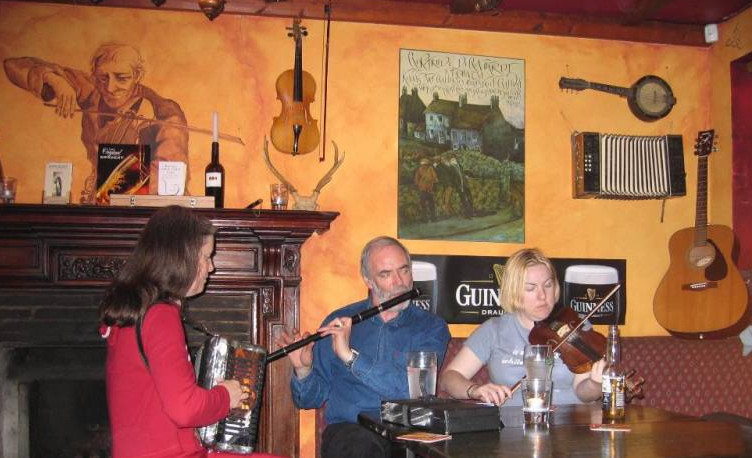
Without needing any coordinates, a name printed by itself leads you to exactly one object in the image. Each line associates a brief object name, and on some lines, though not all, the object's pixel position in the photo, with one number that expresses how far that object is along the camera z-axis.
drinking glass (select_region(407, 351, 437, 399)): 2.62
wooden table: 1.90
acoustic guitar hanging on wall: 4.09
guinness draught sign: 4.28
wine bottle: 3.98
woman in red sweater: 2.19
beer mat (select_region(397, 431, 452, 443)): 2.05
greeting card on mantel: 4.01
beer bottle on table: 2.46
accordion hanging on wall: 4.44
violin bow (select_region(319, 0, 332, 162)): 4.25
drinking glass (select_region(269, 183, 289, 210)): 4.00
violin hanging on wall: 4.07
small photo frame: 3.90
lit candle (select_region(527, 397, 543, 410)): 2.31
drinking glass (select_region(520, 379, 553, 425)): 2.30
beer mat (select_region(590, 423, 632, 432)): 2.25
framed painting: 4.32
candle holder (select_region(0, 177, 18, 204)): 3.78
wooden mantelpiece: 3.77
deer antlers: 4.01
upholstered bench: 4.05
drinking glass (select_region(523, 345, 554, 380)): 2.33
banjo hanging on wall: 4.58
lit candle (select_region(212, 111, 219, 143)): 4.09
